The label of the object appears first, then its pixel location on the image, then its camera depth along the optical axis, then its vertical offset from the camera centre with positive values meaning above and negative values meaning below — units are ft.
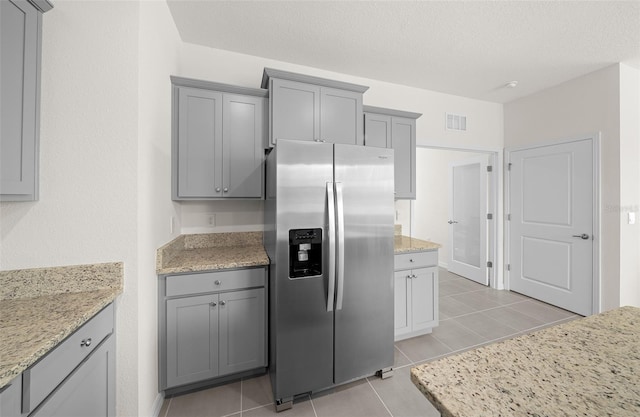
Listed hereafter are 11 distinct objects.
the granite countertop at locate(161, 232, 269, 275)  5.84 -1.25
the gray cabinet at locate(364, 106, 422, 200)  9.02 +2.62
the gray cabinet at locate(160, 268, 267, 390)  5.76 -2.76
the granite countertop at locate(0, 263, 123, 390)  2.77 -1.46
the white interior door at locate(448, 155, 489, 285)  13.55 -0.51
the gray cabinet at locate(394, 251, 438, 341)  8.10 -2.75
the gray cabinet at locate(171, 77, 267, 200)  6.85 +1.92
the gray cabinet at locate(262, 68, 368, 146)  7.38 +3.08
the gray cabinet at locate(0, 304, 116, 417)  2.74 -2.18
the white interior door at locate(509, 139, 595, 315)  10.02 -0.60
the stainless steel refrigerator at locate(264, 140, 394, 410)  5.65 -1.25
